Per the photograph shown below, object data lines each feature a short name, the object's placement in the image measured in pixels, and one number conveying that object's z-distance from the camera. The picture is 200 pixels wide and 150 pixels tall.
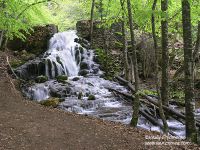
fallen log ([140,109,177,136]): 10.77
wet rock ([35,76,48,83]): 17.97
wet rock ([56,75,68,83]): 17.99
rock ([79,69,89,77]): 20.16
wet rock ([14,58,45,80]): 18.23
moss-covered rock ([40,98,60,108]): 13.87
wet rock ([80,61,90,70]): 20.95
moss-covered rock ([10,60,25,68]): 18.97
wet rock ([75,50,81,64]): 21.55
